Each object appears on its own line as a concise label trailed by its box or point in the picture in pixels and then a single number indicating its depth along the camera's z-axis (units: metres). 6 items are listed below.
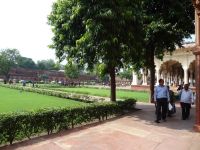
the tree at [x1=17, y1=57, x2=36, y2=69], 47.07
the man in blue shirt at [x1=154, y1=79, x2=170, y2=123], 5.12
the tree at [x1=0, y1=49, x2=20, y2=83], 37.16
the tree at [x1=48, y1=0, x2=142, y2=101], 5.71
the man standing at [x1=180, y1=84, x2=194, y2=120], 5.44
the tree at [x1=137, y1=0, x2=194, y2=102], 8.23
